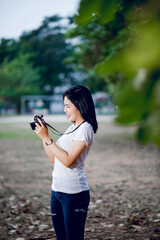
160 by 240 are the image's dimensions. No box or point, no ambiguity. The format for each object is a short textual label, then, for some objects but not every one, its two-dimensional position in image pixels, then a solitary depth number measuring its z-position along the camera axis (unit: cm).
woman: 238
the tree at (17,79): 4600
